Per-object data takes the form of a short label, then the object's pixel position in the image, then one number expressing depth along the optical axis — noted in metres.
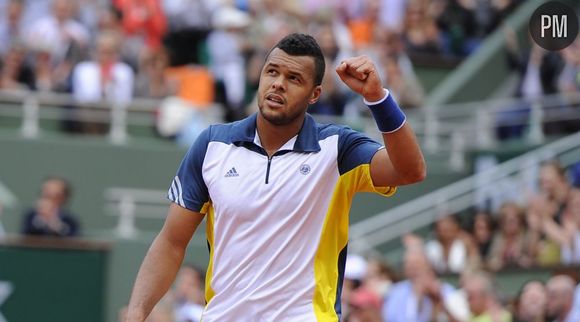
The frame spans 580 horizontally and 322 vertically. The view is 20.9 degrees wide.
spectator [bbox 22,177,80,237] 16.25
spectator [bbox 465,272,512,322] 13.16
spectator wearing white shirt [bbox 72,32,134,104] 19.39
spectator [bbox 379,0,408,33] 21.78
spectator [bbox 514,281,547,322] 12.50
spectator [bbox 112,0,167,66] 20.91
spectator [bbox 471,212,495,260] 16.45
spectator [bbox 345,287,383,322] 12.41
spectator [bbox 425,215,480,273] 16.09
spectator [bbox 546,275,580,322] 12.35
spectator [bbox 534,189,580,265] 14.90
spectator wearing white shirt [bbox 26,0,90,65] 19.61
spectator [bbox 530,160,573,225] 15.50
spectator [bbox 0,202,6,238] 17.70
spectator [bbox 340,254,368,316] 13.35
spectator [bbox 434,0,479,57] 22.05
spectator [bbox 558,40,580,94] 18.05
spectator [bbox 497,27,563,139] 19.55
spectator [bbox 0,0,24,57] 19.95
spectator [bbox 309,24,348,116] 20.05
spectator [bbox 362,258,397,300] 14.87
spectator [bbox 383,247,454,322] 13.98
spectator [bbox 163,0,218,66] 21.42
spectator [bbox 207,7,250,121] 20.09
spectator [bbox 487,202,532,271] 15.91
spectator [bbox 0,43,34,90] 19.33
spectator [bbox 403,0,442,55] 21.64
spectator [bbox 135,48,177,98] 19.91
